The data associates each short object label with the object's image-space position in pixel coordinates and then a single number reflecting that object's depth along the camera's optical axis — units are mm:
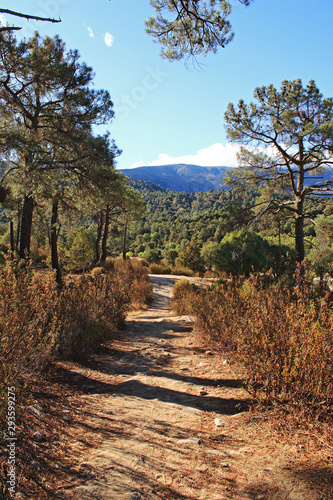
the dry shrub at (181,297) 9445
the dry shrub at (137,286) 11094
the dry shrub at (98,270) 15806
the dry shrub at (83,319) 4212
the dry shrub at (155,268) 26572
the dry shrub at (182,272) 25406
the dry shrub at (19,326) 2221
